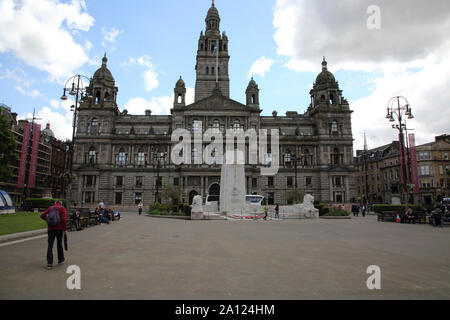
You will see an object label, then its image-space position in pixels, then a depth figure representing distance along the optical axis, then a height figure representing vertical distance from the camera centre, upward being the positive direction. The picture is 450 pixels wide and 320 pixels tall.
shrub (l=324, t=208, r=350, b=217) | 30.30 -1.56
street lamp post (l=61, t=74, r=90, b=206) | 20.63 +7.71
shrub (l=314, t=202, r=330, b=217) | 31.27 -1.19
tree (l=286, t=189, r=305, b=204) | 44.59 +0.33
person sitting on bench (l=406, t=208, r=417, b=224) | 22.62 -1.36
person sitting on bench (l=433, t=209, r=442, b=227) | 19.83 -1.38
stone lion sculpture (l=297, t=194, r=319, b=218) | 29.64 -1.12
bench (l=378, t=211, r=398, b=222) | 24.90 -1.52
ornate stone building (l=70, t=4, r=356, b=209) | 52.12 +9.43
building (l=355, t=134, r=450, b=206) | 59.19 +5.78
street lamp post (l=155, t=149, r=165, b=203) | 53.99 +7.98
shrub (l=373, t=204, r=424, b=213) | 30.30 -1.00
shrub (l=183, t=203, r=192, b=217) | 28.96 -1.25
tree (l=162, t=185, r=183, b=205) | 42.66 +0.81
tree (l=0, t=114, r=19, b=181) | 30.58 +5.15
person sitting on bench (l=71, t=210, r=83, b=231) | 16.55 -1.37
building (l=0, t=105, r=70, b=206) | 64.75 +9.22
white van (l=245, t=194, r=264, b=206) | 41.33 -0.09
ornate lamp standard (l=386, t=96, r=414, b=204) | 23.83 +6.95
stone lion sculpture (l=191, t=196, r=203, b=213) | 26.81 -0.59
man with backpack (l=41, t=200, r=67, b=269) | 7.70 -0.71
